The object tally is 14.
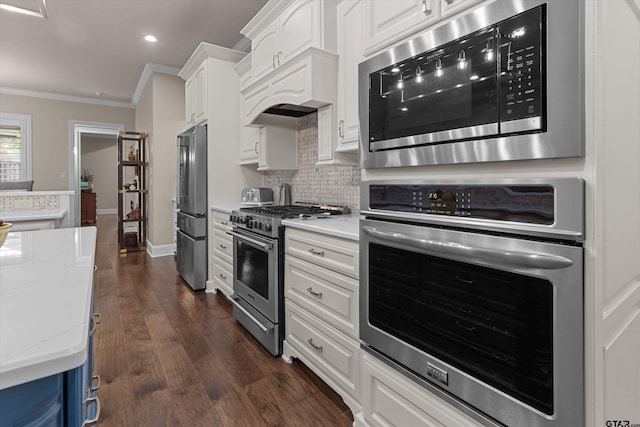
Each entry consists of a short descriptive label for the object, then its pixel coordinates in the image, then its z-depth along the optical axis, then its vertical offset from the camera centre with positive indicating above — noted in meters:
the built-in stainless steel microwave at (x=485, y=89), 0.84 +0.35
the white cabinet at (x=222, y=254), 3.23 -0.47
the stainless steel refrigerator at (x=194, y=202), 3.60 +0.05
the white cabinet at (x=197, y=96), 3.68 +1.25
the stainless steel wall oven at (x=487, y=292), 0.86 -0.26
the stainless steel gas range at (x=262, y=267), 2.22 -0.43
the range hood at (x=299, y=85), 2.13 +0.82
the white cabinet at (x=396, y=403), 1.16 -0.72
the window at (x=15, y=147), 6.63 +1.19
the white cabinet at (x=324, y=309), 1.67 -0.55
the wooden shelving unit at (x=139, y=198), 5.66 +0.15
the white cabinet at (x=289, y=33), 2.17 +1.23
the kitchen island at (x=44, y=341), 0.51 -0.21
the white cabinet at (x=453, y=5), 1.08 +0.64
